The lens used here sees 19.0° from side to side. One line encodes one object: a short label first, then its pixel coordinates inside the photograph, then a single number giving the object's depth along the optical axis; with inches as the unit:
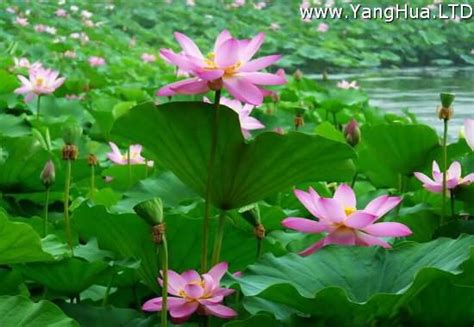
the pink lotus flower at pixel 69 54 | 454.6
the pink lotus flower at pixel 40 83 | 192.8
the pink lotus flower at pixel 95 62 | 414.2
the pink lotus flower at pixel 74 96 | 283.7
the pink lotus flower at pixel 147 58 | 522.7
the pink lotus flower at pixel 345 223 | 105.3
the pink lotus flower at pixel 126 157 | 165.1
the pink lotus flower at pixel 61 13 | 697.4
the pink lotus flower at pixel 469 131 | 122.2
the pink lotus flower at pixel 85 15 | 733.0
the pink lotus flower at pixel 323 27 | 852.3
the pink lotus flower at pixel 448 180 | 120.4
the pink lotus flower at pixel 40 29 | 585.4
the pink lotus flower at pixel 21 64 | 310.9
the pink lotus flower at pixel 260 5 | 985.0
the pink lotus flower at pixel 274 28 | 854.3
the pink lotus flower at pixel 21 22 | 597.7
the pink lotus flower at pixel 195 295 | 102.3
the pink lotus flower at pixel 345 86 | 349.8
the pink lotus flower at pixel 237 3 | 1003.7
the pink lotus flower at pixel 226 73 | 105.3
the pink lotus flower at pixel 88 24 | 686.9
